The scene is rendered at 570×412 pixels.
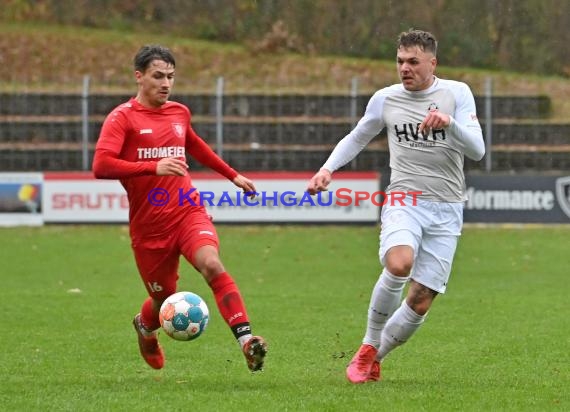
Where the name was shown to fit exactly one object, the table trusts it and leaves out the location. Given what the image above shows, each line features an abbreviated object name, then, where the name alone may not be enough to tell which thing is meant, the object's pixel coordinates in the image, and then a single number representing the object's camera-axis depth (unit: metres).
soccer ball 14.94
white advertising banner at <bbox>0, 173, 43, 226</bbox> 43.06
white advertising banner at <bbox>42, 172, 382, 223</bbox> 42.59
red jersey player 15.07
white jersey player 15.27
